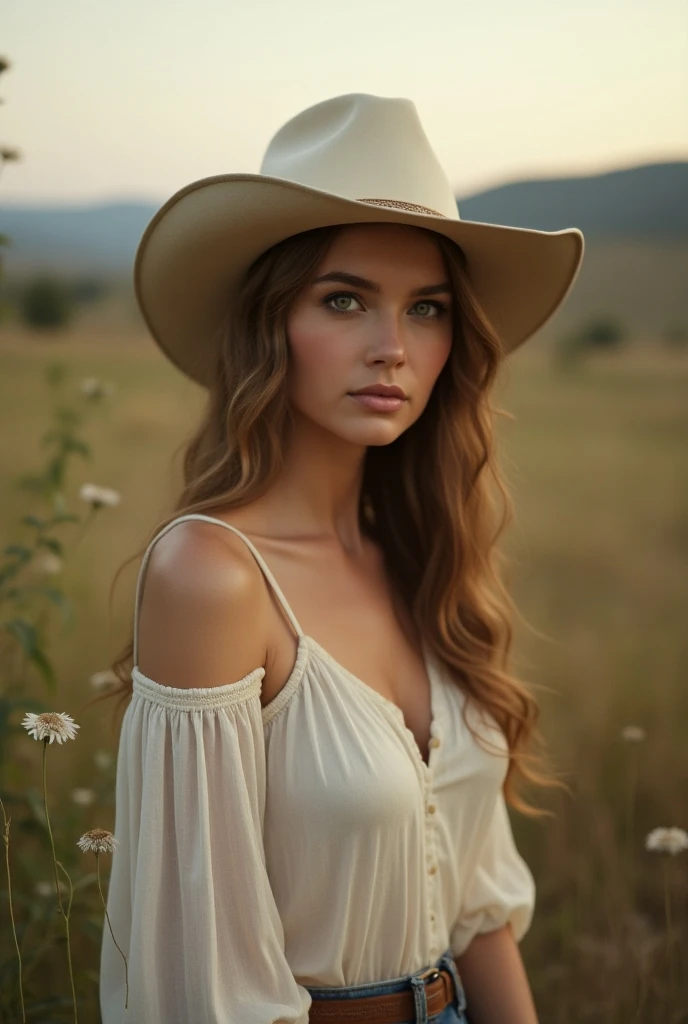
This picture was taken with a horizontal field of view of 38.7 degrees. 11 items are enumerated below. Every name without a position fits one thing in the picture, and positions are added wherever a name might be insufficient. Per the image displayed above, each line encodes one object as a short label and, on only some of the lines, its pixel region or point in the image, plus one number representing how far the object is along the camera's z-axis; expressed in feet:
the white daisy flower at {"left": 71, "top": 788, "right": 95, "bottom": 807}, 7.60
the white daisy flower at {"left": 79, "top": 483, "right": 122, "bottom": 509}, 7.16
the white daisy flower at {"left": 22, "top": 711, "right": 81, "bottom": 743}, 4.08
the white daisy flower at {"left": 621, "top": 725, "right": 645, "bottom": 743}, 7.11
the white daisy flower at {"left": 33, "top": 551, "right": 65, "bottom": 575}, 7.49
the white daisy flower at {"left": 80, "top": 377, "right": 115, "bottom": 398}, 7.93
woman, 4.70
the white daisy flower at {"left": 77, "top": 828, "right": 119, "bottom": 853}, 4.24
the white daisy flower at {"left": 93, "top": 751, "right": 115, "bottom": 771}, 7.80
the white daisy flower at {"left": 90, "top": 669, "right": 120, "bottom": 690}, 6.85
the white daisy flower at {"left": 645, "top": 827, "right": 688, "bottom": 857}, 6.27
